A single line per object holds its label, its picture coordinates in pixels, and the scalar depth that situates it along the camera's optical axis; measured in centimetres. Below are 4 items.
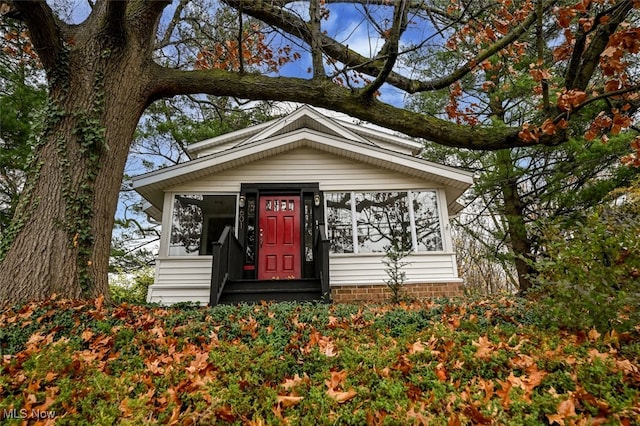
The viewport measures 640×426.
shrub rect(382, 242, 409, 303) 692
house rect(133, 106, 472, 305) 790
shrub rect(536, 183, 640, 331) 283
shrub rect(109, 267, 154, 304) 1178
